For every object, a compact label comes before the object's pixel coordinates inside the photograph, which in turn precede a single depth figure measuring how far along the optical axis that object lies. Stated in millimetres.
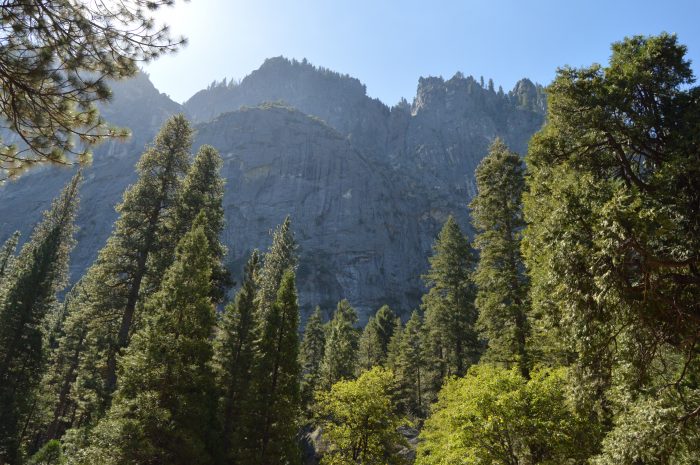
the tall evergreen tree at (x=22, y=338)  23547
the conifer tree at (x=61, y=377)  32281
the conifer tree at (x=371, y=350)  43375
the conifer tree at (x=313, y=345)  45156
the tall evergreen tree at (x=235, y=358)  17219
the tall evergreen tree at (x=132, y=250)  20141
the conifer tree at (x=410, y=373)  37156
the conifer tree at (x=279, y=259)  34250
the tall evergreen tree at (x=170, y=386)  13242
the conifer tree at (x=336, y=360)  32156
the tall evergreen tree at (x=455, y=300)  29156
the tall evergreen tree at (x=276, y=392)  16359
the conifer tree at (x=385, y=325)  48731
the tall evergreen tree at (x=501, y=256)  17719
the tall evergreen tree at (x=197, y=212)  21172
